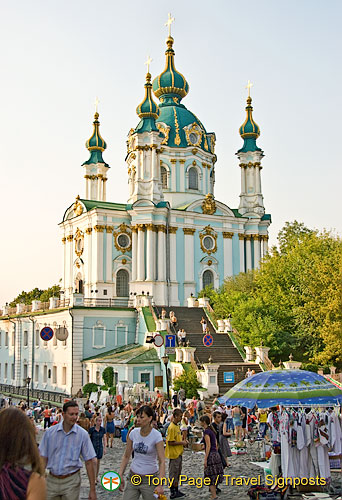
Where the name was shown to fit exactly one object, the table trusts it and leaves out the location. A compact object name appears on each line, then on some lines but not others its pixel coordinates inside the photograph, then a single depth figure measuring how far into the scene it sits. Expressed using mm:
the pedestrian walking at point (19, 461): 4438
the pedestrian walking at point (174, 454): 12031
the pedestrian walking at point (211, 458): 11625
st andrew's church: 40594
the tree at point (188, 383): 29844
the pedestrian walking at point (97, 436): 14352
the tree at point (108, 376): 35312
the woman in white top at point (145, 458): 8148
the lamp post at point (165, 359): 27223
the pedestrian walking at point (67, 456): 6957
